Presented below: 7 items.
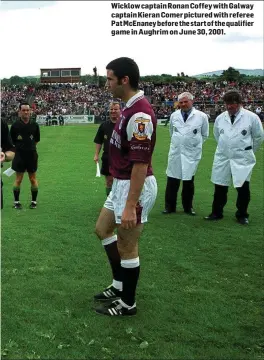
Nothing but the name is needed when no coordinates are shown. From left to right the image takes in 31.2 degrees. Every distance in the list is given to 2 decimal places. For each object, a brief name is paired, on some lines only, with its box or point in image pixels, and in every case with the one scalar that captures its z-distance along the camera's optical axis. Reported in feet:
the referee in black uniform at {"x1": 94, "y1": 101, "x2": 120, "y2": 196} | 26.94
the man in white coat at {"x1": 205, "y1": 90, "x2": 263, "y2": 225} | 26.07
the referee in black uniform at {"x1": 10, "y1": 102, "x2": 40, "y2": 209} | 29.99
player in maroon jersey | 13.23
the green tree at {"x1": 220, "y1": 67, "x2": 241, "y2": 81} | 227.32
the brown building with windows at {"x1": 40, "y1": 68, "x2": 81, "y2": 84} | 296.30
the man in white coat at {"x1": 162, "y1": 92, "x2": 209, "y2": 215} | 28.35
